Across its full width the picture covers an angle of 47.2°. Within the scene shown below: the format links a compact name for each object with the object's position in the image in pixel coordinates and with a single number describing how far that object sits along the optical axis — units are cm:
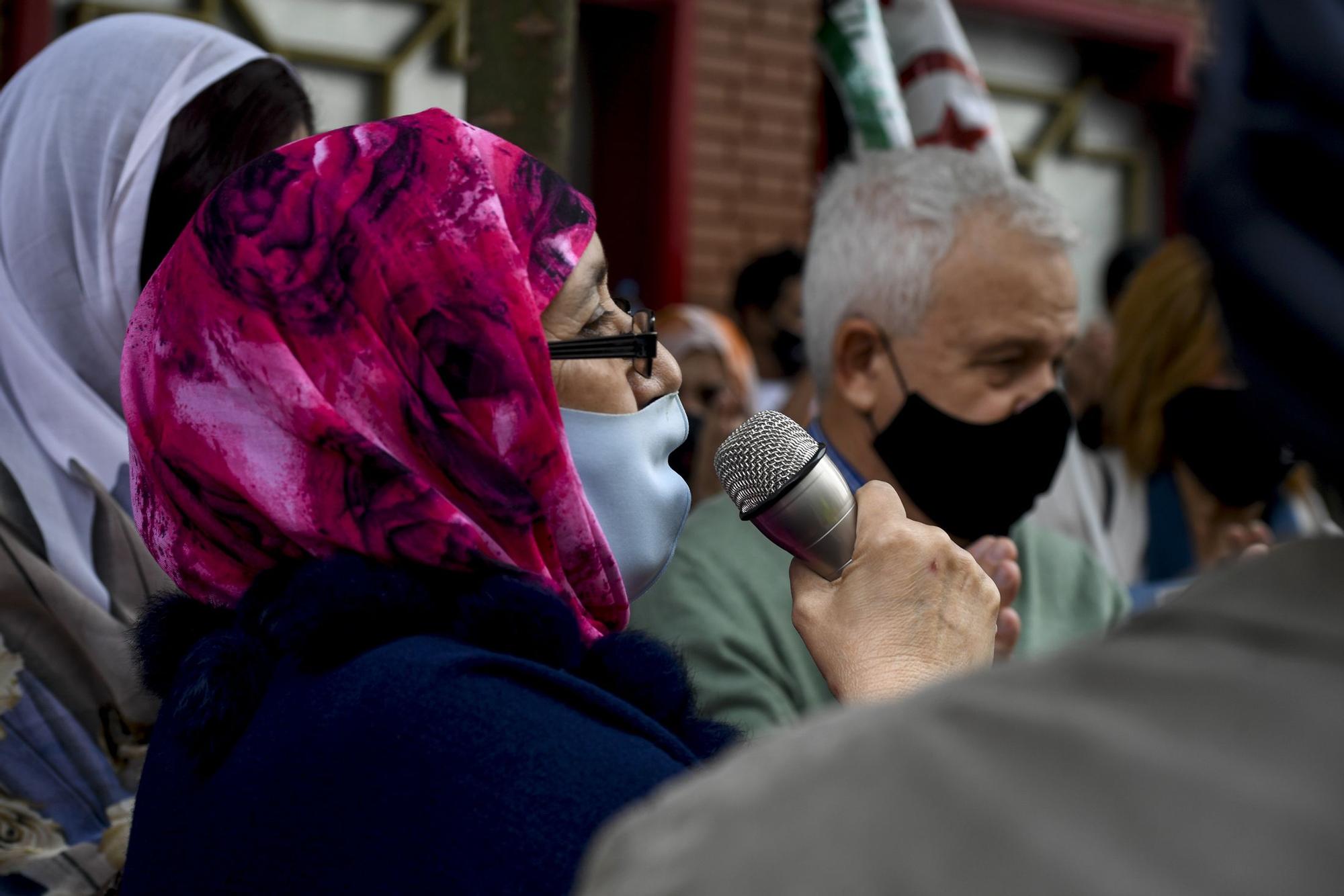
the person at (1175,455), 410
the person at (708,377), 473
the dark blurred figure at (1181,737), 61
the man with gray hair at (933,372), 293
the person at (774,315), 638
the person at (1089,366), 554
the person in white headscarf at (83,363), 222
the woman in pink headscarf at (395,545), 141
